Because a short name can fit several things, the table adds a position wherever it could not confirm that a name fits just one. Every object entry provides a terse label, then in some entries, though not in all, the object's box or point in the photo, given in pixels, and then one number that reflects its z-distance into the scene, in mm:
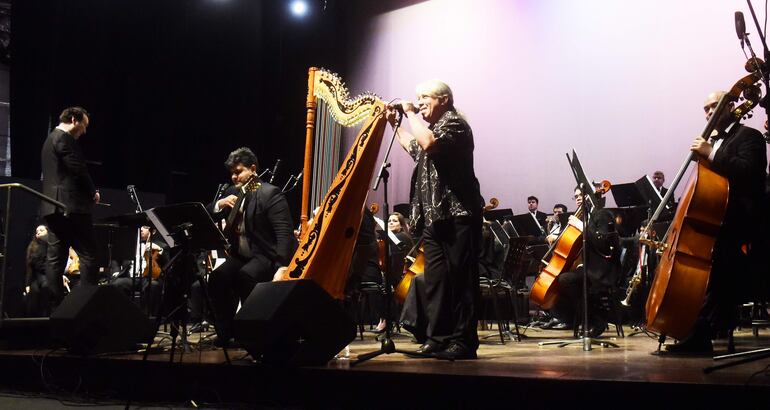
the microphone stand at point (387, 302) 3695
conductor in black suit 5266
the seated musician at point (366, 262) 5770
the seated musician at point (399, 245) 6742
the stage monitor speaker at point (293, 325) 3295
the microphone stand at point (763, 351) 2709
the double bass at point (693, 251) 3621
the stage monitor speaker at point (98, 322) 4172
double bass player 3705
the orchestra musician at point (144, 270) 7895
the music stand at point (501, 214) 8234
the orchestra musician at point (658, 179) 8562
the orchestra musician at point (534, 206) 9367
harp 3811
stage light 11094
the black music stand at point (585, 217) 4453
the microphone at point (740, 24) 2939
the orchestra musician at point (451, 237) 3803
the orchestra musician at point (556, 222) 8298
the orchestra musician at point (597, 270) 5785
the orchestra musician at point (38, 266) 7672
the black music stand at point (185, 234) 3718
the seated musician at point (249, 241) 4688
